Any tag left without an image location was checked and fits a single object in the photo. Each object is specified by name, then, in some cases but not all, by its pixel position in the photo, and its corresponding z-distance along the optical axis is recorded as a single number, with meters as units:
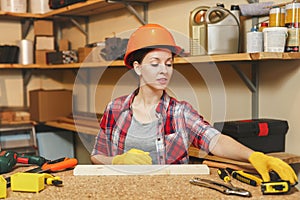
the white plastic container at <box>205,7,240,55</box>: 1.98
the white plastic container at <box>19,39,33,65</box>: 3.37
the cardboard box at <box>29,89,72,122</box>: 3.25
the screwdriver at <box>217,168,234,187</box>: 1.22
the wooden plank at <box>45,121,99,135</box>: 2.96
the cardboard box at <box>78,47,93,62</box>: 2.95
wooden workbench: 1.10
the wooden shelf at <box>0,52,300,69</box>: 1.74
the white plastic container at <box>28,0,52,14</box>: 3.44
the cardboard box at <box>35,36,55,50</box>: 3.42
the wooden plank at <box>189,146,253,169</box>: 1.41
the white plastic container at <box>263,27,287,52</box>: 1.76
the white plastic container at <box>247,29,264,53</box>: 1.83
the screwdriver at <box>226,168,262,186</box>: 1.18
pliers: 1.09
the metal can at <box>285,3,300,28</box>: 1.76
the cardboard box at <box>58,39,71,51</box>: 3.58
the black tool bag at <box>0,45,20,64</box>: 3.24
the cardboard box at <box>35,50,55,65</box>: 3.40
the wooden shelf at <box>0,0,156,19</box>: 2.85
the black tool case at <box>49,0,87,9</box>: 3.05
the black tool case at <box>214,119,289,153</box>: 1.85
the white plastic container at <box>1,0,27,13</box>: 3.30
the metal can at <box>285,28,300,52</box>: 1.77
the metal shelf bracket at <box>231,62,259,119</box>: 2.11
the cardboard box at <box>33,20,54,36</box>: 3.43
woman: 1.50
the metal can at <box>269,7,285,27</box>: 1.81
